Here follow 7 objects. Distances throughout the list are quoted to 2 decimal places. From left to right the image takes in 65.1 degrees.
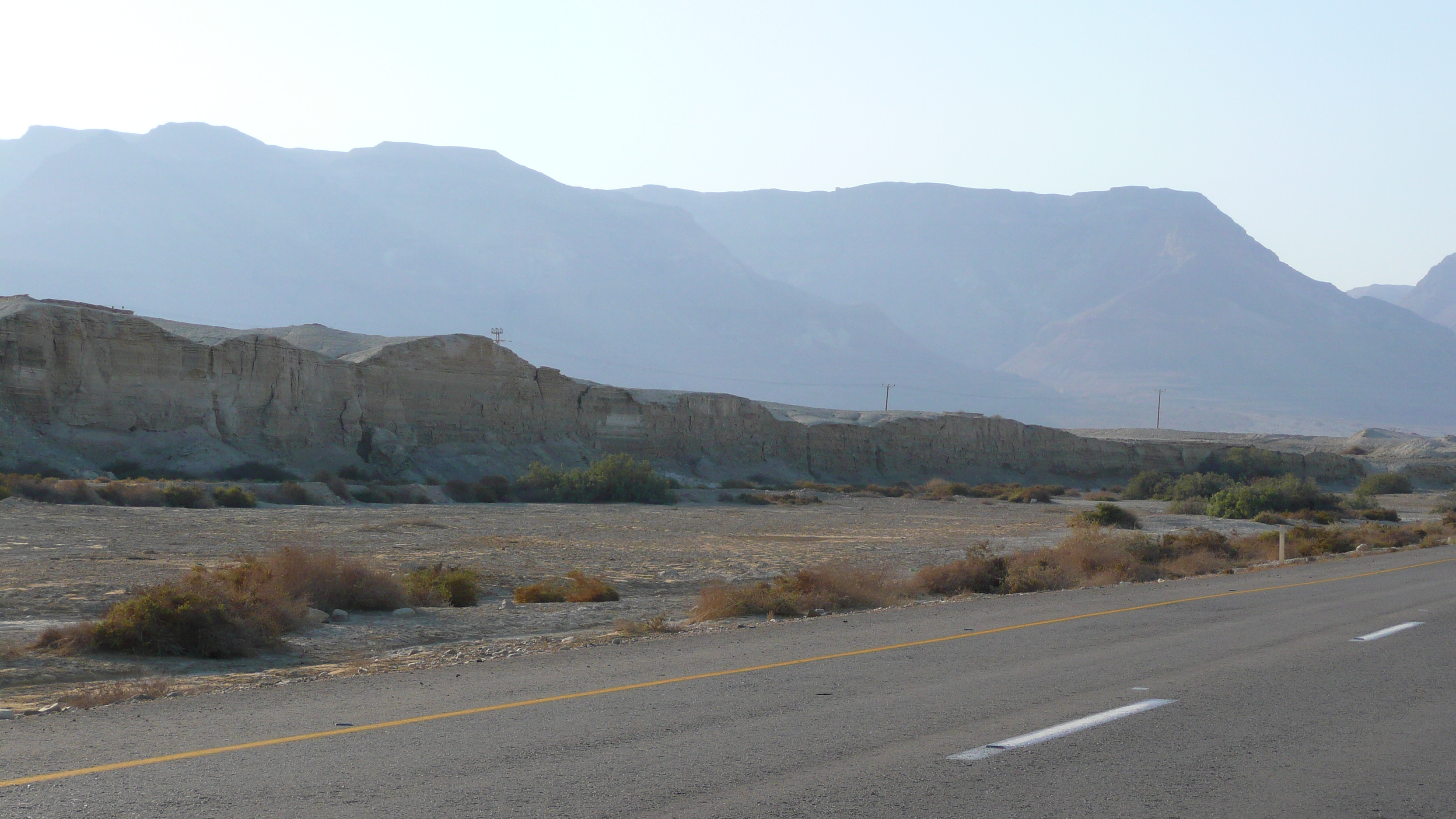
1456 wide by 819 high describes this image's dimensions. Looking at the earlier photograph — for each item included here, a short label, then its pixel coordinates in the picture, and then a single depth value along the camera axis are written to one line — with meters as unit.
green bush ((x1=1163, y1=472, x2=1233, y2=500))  60.44
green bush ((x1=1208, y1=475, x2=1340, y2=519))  49.72
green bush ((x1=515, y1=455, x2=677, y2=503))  49.34
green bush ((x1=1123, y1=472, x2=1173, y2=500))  68.31
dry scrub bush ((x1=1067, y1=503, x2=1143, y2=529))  40.81
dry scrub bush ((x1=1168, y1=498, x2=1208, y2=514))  51.81
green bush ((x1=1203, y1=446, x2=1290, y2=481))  78.50
